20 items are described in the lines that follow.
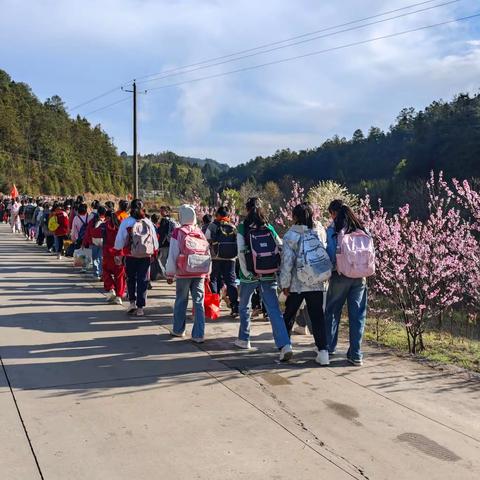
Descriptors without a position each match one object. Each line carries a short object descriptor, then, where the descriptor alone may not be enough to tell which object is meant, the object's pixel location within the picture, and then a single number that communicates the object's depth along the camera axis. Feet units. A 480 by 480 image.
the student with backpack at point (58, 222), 46.65
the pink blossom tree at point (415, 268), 21.90
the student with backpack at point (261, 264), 18.35
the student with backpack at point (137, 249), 24.47
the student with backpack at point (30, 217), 65.62
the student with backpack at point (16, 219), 77.18
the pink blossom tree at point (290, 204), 50.07
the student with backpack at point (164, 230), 35.37
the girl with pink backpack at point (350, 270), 17.61
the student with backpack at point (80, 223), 39.24
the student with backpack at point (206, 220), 31.19
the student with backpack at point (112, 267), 28.53
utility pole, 90.38
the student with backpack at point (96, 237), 34.53
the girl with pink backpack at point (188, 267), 20.45
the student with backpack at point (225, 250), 25.46
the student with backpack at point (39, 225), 56.75
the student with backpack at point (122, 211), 31.19
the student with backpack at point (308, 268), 17.62
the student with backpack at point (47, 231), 52.21
